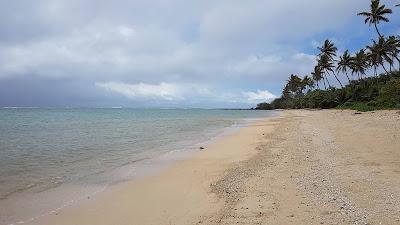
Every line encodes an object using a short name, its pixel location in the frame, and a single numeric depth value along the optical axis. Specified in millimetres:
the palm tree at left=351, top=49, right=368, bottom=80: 69312
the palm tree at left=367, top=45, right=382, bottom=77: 58684
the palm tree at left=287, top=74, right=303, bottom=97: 123512
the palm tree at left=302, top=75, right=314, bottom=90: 120812
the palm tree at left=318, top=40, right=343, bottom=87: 77375
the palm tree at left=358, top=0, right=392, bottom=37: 53181
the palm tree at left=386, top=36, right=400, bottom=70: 56069
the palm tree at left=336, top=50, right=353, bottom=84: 71812
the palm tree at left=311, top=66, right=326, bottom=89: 89106
